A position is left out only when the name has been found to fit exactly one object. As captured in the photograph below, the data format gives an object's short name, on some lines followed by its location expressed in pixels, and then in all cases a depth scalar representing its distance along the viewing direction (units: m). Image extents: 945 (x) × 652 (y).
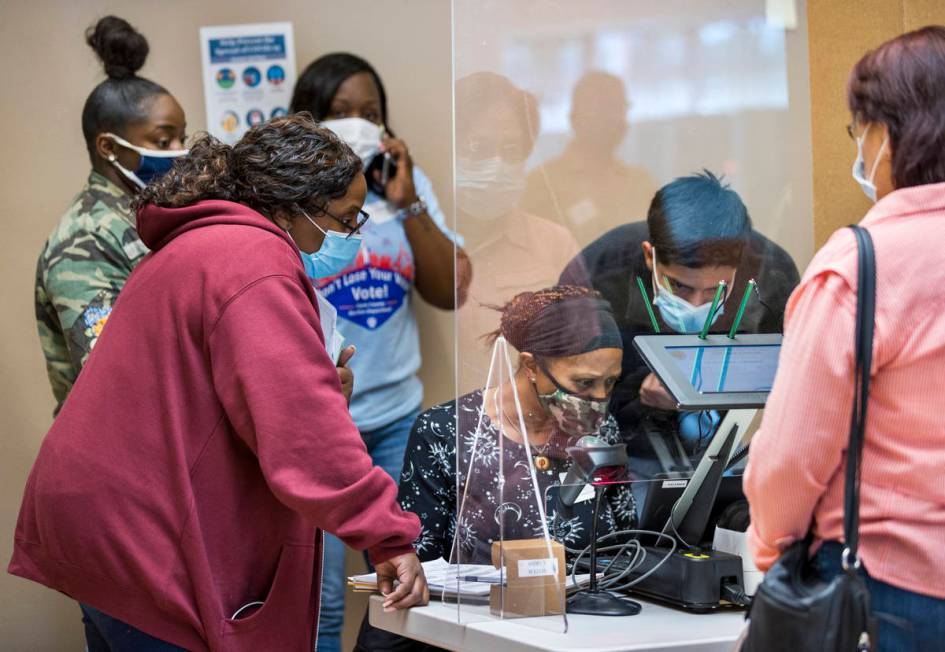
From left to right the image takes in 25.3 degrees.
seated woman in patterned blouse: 3.82
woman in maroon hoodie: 3.63
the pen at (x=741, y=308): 4.04
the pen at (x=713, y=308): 4.04
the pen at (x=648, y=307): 4.05
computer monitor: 3.88
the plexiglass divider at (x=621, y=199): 3.92
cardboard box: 3.72
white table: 3.56
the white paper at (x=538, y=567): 3.73
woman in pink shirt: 3.27
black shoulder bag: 3.25
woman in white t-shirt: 5.18
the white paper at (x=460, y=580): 3.76
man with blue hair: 4.02
